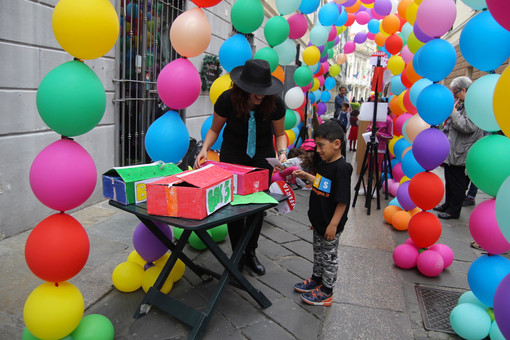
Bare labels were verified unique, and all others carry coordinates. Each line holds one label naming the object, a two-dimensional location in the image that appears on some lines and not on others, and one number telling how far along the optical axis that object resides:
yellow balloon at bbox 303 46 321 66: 6.63
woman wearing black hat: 2.87
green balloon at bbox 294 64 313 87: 6.46
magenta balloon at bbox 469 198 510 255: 2.60
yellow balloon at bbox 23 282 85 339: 1.96
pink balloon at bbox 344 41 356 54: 10.77
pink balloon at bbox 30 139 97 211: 1.97
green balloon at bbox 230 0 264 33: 3.94
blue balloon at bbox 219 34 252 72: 4.05
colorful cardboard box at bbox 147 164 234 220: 2.15
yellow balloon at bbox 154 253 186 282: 3.02
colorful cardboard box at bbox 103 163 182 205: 2.36
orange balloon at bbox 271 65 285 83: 5.12
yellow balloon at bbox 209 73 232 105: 4.11
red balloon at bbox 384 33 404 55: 7.04
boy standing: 2.74
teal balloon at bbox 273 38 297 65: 5.43
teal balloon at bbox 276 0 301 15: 4.81
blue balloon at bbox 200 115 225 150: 4.22
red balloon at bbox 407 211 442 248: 3.56
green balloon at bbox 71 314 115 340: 2.16
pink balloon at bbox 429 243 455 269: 3.68
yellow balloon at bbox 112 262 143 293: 2.90
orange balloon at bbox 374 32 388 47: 8.79
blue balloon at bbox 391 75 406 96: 6.99
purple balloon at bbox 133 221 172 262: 2.87
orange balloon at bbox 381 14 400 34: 6.99
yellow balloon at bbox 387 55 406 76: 7.09
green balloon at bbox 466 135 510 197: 2.54
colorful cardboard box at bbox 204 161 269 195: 2.64
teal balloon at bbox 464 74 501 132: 2.65
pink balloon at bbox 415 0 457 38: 3.37
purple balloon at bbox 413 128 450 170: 3.39
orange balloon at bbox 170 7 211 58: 2.93
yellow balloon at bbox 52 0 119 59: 1.94
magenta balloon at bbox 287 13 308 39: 5.45
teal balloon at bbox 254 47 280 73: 4.69
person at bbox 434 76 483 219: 5.25
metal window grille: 5.15
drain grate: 2.85
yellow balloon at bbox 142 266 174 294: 2.87
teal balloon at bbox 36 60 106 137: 1.94
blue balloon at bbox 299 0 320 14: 5.34
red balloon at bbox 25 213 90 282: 1.98
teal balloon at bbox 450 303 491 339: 2.55
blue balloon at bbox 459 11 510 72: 2.67
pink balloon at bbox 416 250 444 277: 3.56
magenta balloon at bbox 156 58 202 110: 2.88
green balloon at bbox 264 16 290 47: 4.78
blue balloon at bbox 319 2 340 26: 6.98
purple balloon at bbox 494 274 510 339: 1.44
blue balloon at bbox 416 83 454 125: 3.33
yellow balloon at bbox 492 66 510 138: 1.32
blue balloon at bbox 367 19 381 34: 9.26
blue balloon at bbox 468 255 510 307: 2.56
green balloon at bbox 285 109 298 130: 5.84
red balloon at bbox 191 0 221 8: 3.03
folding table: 2.18
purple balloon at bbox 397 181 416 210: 4.61
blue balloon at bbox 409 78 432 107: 4.27
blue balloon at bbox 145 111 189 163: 2.94
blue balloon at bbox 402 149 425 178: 4.50
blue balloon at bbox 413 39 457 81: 3.33
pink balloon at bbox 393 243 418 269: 3.71
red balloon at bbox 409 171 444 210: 3.49
